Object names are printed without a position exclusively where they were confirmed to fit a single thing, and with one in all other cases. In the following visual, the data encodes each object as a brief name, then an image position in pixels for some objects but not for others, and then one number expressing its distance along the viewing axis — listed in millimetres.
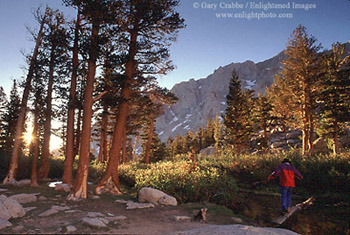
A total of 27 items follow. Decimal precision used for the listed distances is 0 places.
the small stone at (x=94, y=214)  6047
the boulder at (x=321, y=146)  27831
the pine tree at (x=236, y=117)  29562
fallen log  7371
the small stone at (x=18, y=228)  4312
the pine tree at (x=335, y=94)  19547
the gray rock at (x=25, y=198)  7986
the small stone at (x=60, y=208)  6754
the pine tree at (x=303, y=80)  20844
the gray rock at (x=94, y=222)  4975
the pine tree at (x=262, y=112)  40594
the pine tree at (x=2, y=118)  25064
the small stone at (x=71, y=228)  4512
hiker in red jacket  8359
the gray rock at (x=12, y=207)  5453
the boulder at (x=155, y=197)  8837
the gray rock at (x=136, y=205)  8086
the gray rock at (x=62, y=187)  11161
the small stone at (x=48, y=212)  5873
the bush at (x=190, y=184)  9852
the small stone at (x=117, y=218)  5993
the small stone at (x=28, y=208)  6483
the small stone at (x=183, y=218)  6720
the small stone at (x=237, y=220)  7078
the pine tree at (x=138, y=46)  11039
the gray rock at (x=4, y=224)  4407
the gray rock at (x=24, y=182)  12073
